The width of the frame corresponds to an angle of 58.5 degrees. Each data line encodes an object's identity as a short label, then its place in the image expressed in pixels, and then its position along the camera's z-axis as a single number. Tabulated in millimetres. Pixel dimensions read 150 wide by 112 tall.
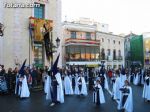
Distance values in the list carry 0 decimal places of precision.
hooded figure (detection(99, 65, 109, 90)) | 11272
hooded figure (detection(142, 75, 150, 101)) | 8165
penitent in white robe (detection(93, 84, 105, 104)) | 7408
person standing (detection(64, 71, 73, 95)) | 9602
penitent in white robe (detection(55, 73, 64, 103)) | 7569
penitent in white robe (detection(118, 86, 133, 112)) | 6254
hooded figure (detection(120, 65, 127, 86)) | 8797
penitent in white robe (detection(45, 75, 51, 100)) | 7707
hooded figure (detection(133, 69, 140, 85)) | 13524
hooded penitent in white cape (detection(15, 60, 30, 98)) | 8627
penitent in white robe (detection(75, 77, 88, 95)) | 9287
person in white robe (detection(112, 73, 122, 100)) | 8197
